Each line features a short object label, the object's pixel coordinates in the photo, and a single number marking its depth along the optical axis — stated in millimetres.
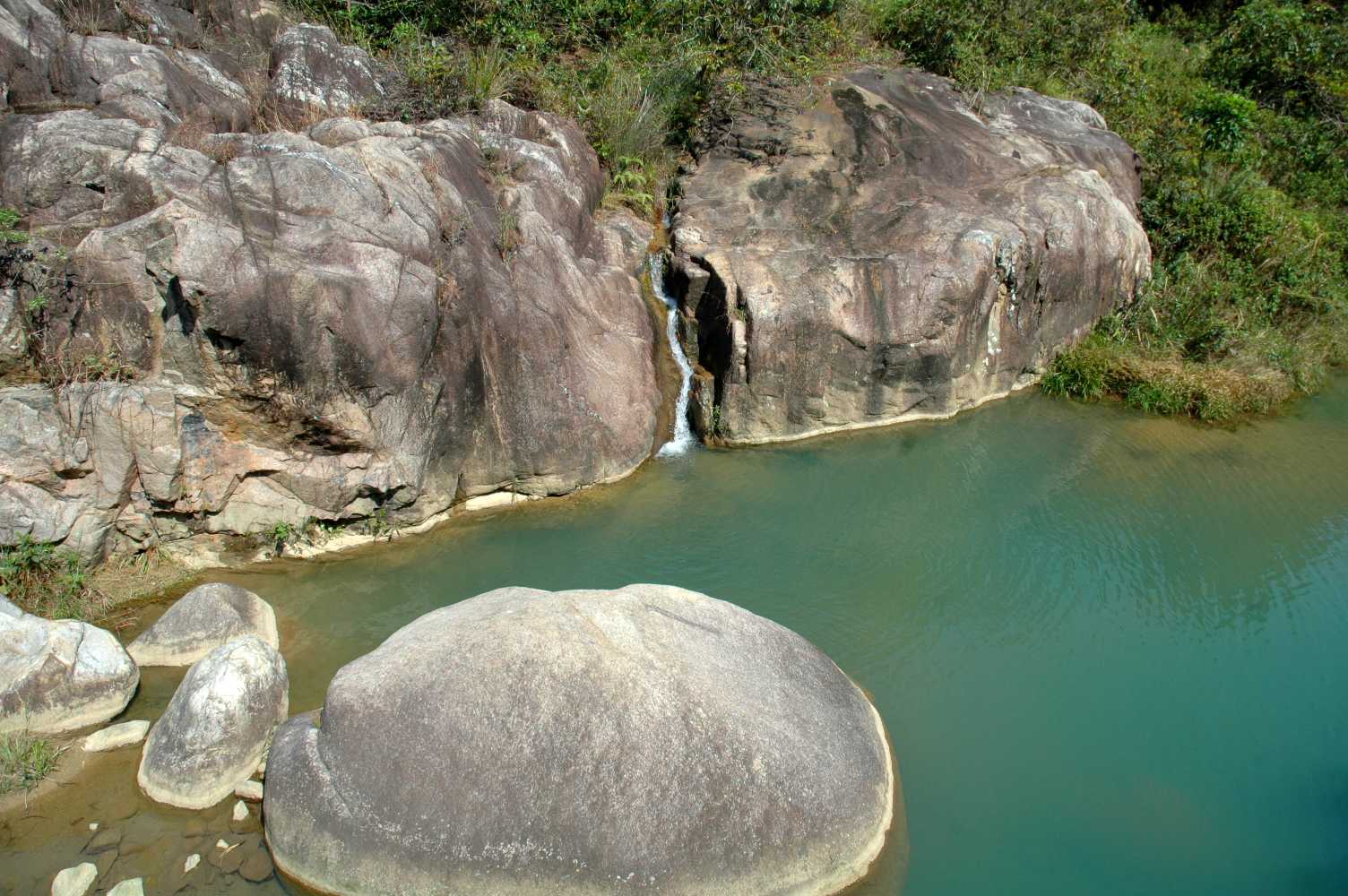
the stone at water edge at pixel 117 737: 5738
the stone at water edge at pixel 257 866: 4926
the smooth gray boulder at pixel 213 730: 5363
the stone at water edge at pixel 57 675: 5680
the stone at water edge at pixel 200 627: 6465
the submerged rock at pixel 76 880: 4777
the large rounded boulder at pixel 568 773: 4559
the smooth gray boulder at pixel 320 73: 10062
